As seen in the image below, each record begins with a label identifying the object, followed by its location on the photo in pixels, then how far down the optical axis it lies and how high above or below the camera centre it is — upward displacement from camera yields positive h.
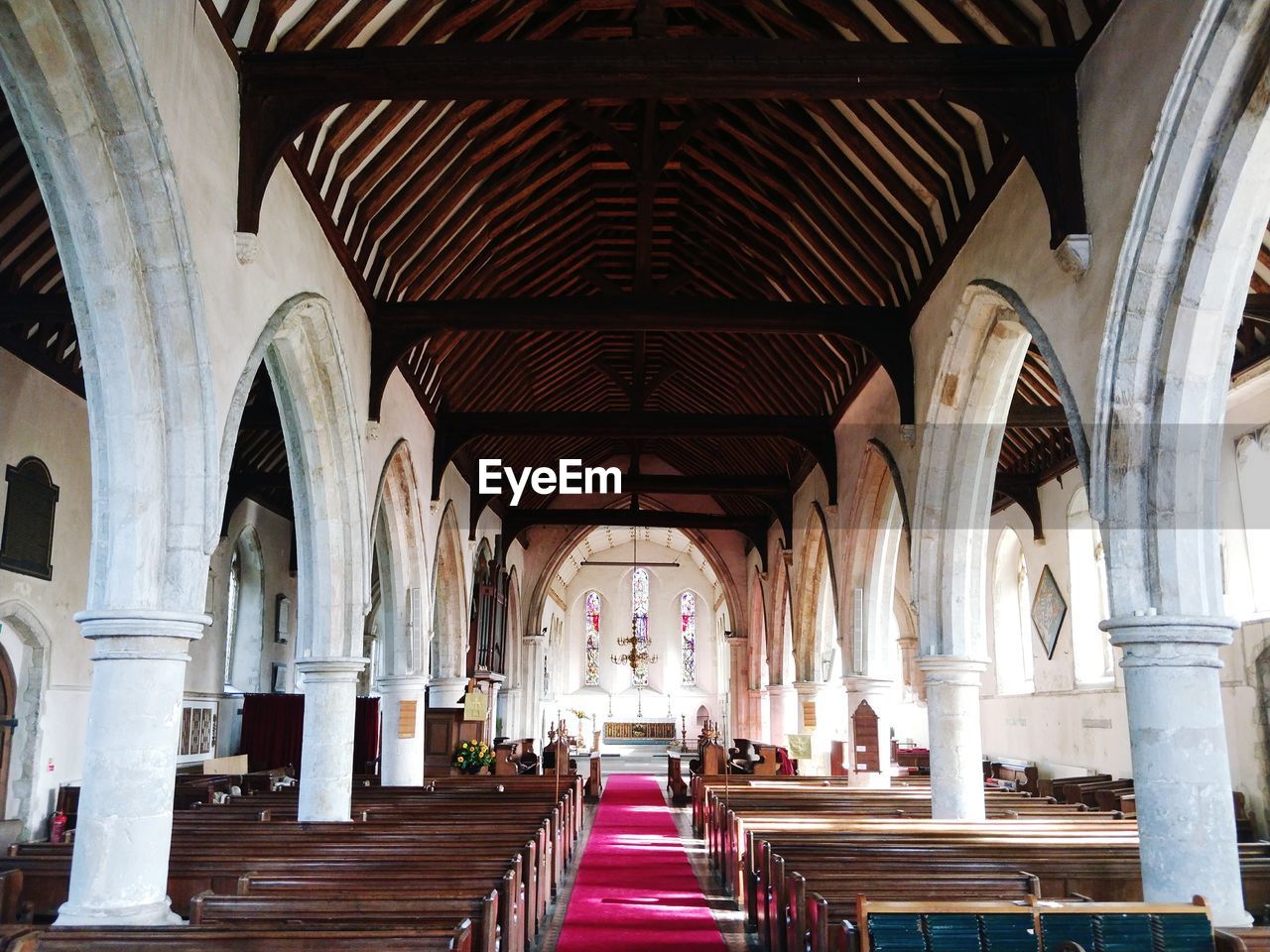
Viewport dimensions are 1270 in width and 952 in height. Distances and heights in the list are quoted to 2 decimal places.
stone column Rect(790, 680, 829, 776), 13.99 -0.32
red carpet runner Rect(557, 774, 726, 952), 6.06 -1.32
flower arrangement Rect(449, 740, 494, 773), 13.40 -0.71
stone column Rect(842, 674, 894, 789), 10.72 -0.08
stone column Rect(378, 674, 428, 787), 11.09 -0.42
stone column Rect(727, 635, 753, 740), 20.58 +0.38
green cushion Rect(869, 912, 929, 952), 3.48 -0.73
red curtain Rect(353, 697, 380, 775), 16.06 -0.47
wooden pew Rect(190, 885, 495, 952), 3.88 -0.76
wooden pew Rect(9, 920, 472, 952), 3.32 -0.73
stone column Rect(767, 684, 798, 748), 17.29 -0.17
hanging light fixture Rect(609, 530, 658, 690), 23.42 +1.02
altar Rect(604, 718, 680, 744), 28.02 -0.81
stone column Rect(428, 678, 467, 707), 14.50 +0.11
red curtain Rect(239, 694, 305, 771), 13.96 -0.38
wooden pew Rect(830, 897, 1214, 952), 3.46 -0.71
